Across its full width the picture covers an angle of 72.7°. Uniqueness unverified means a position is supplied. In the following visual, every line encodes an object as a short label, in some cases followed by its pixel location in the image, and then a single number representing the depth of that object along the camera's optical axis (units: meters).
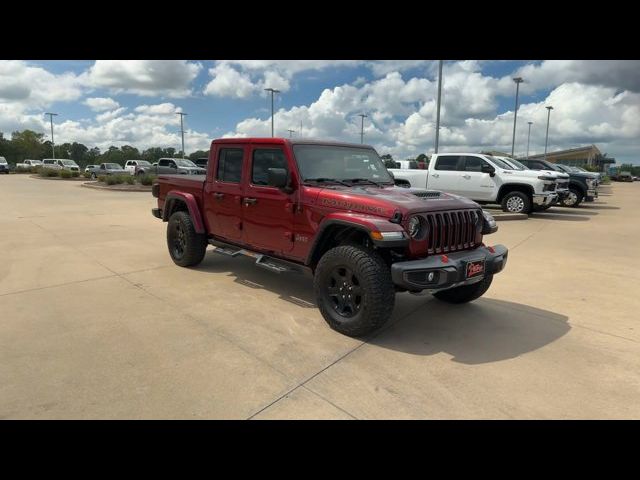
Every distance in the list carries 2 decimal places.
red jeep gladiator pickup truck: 3.80
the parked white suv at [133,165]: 40.51
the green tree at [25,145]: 83.06
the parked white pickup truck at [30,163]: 53.34
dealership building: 84.00
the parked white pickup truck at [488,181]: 13.18
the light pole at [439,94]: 16.09
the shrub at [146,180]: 25.50
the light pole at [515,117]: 33.48
